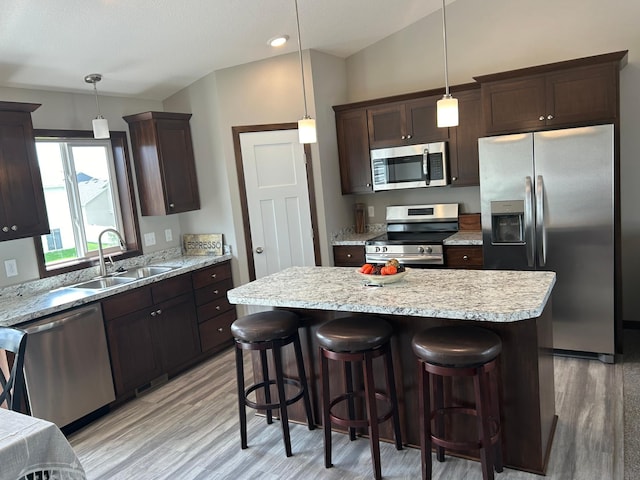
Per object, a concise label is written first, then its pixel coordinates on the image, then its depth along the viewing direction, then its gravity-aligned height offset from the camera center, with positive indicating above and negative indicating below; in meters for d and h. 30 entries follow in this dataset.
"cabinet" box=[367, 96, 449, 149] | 4.39 +0.46
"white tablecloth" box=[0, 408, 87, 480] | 1.57 -0.81
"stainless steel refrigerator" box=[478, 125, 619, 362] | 3.40 -0.42
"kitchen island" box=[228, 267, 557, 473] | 2.26 -0.75
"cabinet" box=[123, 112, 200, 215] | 4.26 +0.32
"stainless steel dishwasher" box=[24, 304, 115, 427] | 2.99 -1.04
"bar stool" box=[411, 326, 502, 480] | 2.12 -0.90
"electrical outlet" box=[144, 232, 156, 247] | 4.53 -0.38
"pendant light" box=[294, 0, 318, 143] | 2.76 +0.30
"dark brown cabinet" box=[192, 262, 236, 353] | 4.25 -1.02
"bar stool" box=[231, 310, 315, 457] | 2.65 -0.86
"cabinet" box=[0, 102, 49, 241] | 3.15 +0.20
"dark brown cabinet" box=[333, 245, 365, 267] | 4.62 -0.73
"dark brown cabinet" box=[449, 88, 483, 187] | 4.20 +0.23
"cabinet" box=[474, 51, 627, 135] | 3.39 +0.47
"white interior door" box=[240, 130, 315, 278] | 4.47 -0.14
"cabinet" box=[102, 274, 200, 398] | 3.52 -1.04
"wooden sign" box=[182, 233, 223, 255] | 4.62 -0.49
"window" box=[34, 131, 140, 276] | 3.87 +0.04
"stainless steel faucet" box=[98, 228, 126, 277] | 3.96 -0.42
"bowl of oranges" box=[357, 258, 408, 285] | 2.68 -0.54
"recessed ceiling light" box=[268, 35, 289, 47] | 3.96 +1.18
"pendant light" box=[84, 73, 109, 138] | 3.78 +0.59
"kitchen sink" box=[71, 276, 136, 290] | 3.79 -0.64
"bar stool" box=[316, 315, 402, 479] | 2.38 -0.87
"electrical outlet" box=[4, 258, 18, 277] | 3.46 -0.40
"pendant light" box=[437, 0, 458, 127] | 2.49 +0.30
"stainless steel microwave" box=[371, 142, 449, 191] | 4.38 +0.06
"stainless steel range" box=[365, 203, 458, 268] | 4.27 -0.60
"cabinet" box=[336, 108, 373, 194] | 4.70 +0.27
